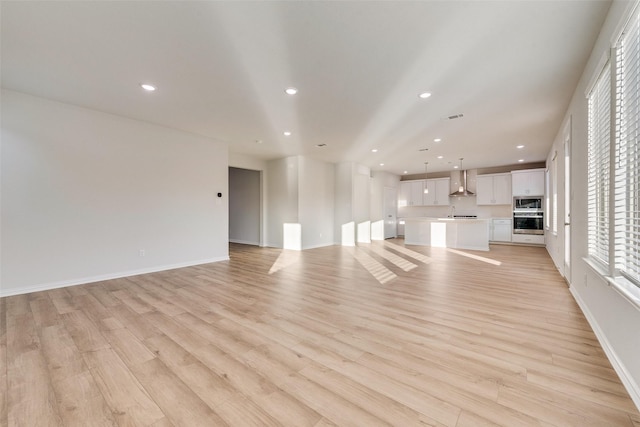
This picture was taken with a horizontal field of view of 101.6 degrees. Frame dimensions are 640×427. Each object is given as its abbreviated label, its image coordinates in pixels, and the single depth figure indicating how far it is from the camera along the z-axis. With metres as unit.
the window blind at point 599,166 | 2.12
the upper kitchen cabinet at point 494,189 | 8.91
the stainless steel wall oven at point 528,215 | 8.24
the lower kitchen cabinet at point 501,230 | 8.89
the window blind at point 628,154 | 1.59
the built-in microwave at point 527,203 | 8.33
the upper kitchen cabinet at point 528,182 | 8.19
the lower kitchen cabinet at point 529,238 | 8.19
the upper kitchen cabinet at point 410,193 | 10.73
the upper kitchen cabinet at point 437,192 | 10.15
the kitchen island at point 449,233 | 7.43
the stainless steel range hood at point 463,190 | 9.56
